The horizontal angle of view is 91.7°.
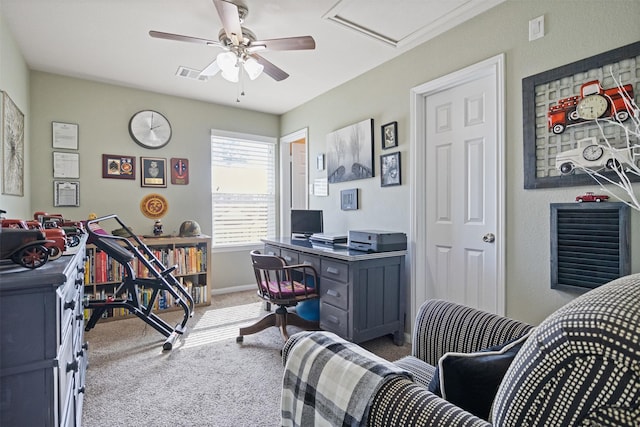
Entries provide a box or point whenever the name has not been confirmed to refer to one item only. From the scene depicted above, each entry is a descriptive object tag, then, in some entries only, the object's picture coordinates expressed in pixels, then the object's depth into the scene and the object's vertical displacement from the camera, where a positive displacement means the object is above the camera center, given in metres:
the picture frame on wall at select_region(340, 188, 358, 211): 3.29 +0.14
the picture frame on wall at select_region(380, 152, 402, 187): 2.83 +0.40
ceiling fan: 1.93 +1.18
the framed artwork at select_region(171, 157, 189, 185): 3.90 +0.54
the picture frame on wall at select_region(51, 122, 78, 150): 3.25 +0.84
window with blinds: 4.24 +0.35
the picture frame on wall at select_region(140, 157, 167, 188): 3.72 +0.51
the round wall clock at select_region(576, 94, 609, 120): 1.63 +0.55
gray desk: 2.39 -0.65
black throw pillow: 0.81 -0.44
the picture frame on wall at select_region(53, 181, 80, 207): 3.25 +0.23
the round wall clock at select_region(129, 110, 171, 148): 3.66 +1.02
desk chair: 2.49 -0.68
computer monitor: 3.58 -0.11
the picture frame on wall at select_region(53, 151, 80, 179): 3.26 +0.53
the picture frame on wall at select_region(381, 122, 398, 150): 2.85 +0.72
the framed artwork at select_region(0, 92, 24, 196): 2.27 +0.56
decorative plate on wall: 3.73 +0.09
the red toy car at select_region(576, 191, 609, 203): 1.62 +0.07
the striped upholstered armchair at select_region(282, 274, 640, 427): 0.48 -0.39
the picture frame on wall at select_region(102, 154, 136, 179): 3.52 +0.55
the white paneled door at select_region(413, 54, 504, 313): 2.19 +0.14
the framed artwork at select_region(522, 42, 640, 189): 1.59 +0.56
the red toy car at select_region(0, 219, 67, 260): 1.01 -0.08
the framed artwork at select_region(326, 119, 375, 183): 3.13 +0.64
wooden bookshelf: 3.19 -0.61
